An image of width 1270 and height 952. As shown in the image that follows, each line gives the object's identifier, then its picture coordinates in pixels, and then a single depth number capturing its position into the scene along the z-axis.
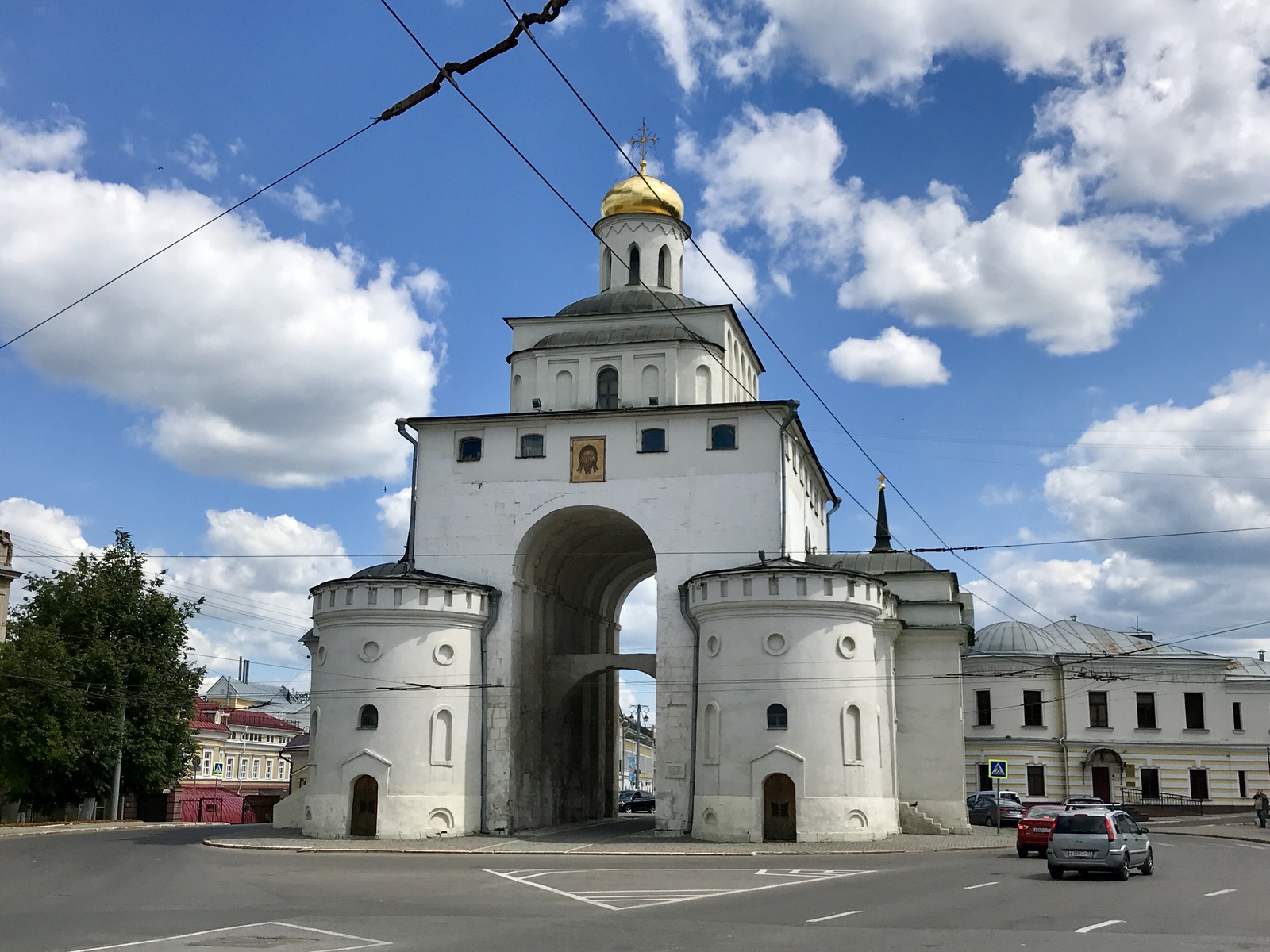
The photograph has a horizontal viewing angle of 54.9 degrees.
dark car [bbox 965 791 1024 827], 40.59
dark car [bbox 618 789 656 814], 59.12
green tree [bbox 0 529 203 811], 38.25
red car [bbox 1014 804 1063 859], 26.11
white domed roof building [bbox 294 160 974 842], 31.73
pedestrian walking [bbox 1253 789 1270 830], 40.97
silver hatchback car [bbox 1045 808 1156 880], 20.20
